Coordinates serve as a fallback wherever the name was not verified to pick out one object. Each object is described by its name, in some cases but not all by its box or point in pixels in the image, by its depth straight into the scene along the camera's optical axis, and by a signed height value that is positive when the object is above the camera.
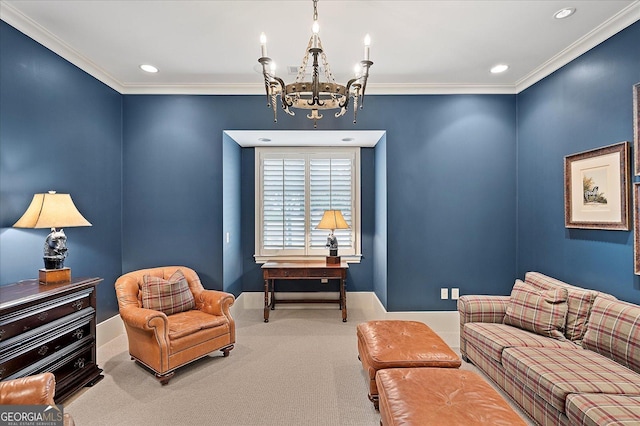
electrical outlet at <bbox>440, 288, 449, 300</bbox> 3.97 -0.93
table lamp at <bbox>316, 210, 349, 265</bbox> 4.41 -0.12
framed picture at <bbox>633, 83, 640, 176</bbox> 2.44 +0.67
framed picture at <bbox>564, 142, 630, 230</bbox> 2.58 +0.23
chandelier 1.91 +0.80
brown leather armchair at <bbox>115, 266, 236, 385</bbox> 2.70 -0.98
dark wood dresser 2.08 -0.82
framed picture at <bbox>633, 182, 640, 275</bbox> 2.44 -0.10
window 4.92 +0.32
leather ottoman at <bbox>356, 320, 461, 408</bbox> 2.28 -0.98
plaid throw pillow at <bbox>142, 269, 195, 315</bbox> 3.09 -0.76
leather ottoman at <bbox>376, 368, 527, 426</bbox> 1.59 -0.98
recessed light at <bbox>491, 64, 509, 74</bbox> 3.43 +1.57
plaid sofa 1.78 -0.97
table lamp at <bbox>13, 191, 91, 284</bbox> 2.46 -0.04
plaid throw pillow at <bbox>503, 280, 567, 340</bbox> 2.61 -0.79
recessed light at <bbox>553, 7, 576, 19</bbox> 2.46 +1.56
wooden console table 4.21 -0.73
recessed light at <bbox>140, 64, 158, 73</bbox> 3.41 +1.58
